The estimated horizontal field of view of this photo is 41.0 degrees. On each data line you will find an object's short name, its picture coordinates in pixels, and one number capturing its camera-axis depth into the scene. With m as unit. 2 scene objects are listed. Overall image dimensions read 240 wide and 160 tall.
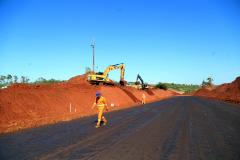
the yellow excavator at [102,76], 52.63
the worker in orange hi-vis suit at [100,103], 17.22
